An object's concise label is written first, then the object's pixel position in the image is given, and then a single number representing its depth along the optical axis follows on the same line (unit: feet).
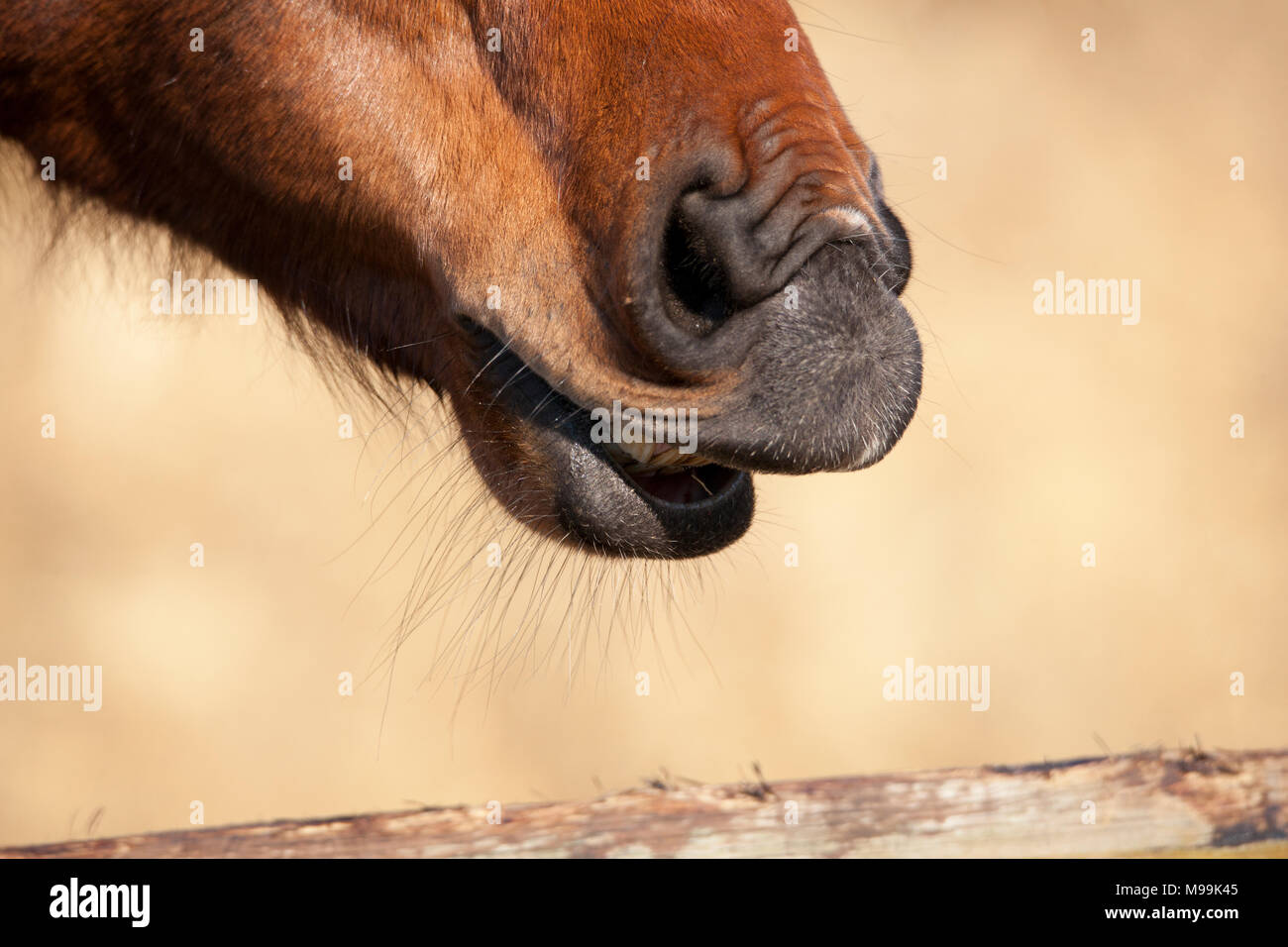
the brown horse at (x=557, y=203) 6.46
